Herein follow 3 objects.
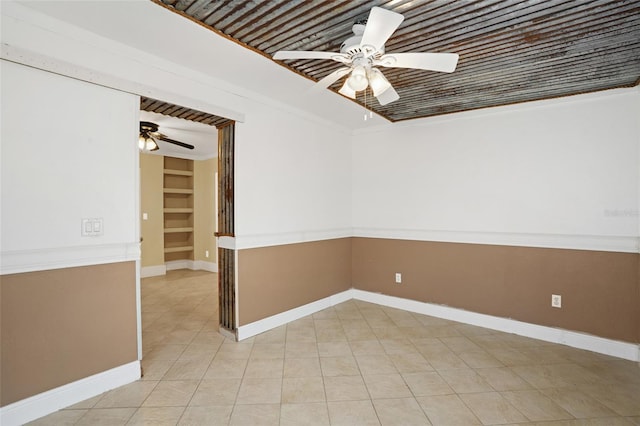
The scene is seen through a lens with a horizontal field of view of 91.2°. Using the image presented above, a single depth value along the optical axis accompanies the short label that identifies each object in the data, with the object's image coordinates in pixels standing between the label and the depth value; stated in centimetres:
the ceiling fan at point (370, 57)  168
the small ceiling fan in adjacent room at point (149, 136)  396
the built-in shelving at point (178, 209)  649
